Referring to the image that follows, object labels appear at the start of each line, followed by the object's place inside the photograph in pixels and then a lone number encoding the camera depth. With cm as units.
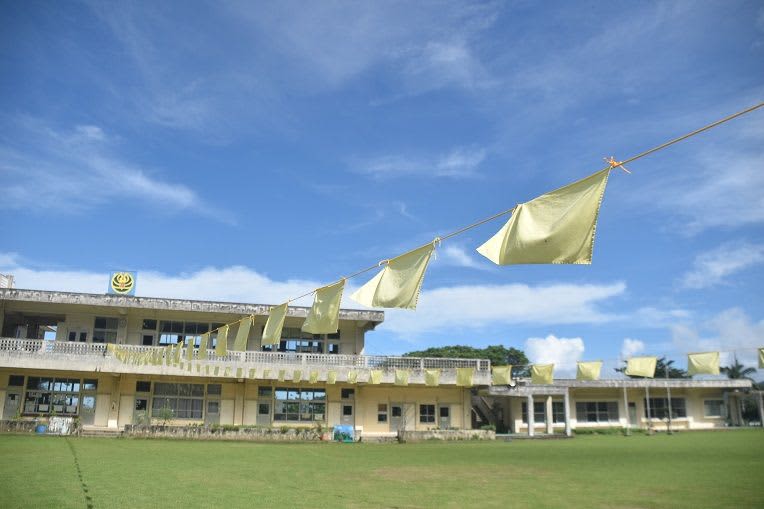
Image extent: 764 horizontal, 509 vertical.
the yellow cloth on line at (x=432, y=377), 3058
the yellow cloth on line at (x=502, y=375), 3144
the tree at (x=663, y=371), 5959
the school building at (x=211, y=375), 3012
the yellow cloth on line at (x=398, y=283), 928
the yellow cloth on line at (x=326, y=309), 1158
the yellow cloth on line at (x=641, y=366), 2914
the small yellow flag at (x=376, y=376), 3067
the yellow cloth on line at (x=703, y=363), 2695
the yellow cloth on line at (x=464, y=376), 2998
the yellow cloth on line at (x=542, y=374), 3042
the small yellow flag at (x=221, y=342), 1773
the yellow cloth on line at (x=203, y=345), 1950
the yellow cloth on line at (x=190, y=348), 1949
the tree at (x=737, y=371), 5503
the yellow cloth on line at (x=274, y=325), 1440
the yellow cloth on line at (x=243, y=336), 1593
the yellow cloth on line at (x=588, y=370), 3139
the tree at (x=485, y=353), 6662
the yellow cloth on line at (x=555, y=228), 674
